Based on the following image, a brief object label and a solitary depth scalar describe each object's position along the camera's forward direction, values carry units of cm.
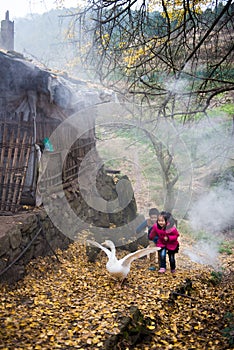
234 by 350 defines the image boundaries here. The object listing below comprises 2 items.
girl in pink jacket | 648
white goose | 559
